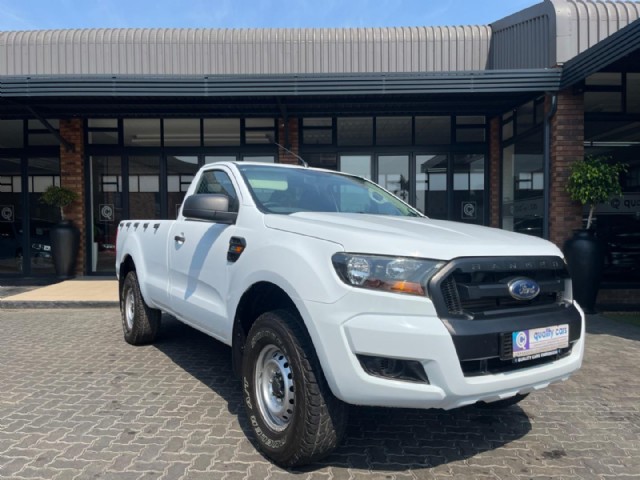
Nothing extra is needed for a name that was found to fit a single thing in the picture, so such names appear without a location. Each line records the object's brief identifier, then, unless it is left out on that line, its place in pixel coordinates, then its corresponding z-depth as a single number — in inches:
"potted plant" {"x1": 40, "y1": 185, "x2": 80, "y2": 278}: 403.5
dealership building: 370.9
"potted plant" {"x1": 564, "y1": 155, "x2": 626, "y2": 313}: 286.4
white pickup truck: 90.7
